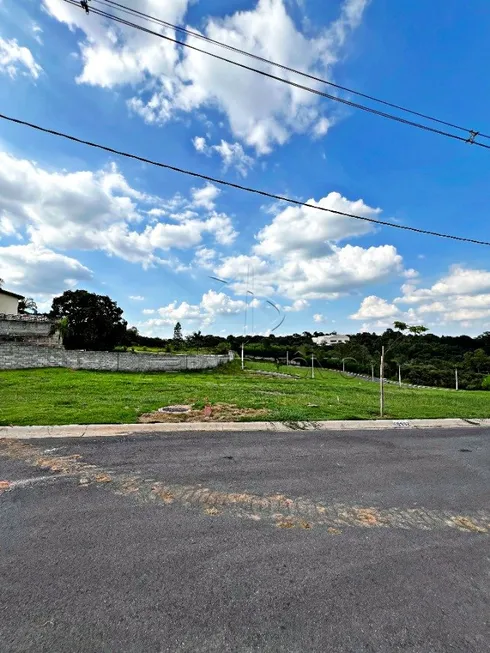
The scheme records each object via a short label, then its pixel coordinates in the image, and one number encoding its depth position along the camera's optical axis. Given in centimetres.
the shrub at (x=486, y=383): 3575
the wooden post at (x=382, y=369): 884
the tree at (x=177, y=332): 5089
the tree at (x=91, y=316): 3697
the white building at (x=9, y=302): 3476
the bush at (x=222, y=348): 3405
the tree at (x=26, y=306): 4124
